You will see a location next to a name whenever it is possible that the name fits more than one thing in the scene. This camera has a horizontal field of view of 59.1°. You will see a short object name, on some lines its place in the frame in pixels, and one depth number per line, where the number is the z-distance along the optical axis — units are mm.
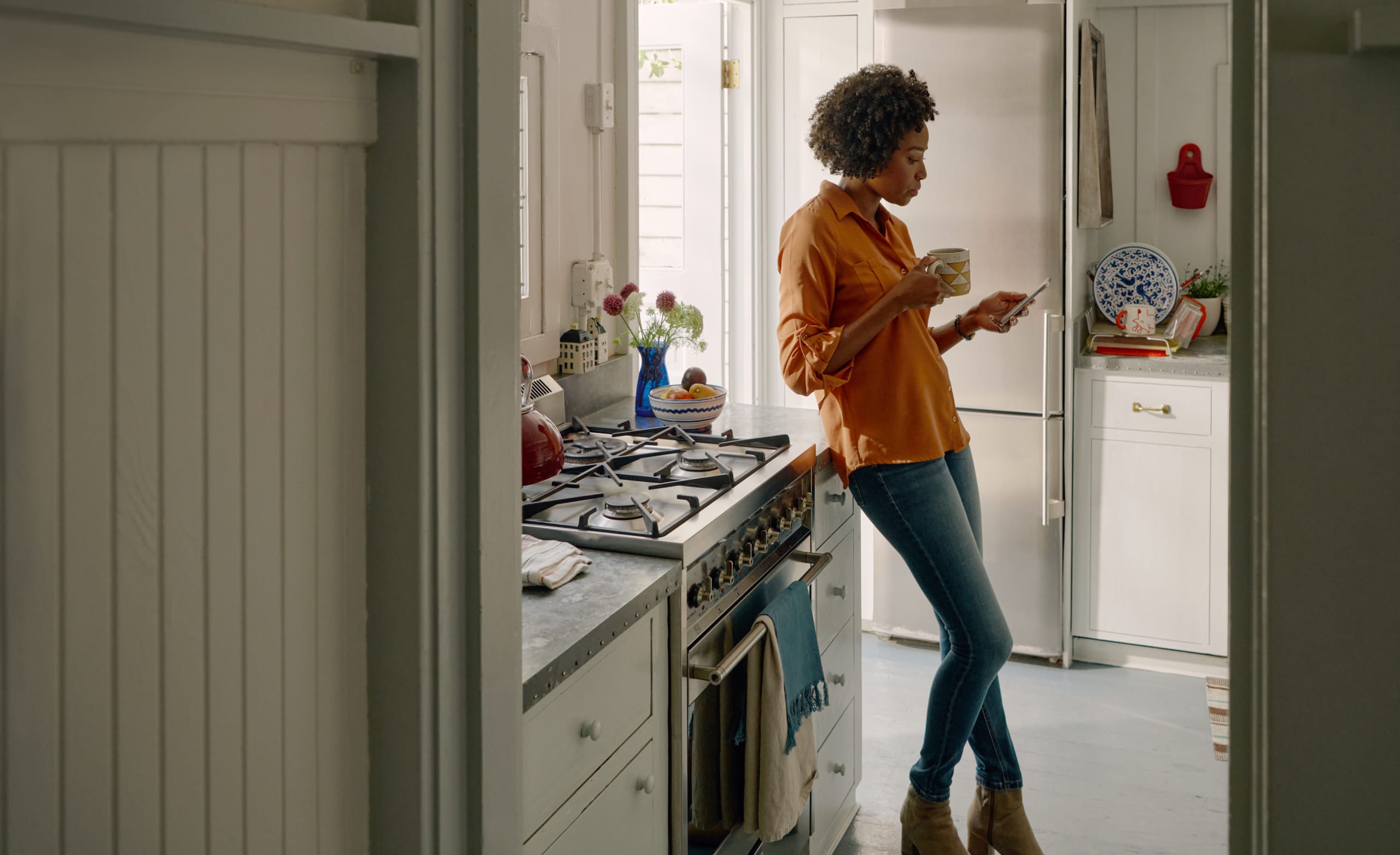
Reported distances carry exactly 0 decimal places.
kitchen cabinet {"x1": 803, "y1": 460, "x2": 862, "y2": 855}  2631
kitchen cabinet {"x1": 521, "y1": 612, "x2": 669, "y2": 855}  1521
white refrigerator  3582
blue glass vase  2920
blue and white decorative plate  3920
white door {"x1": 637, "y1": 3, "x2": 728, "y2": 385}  4027
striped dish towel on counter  1722
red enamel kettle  2084
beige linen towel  2146
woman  2371
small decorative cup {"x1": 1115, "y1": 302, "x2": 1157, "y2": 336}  3877
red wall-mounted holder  4133
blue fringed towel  2221
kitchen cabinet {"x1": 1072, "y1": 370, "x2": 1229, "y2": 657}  3662
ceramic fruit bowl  2754
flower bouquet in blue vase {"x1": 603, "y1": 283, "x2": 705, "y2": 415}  2920
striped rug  3352
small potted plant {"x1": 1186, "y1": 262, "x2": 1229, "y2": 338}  4043
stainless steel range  1923
